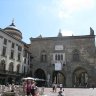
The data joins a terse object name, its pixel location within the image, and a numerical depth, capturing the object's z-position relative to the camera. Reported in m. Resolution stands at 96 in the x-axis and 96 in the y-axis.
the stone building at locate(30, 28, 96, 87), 26.59
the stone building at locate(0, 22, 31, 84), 21.70
